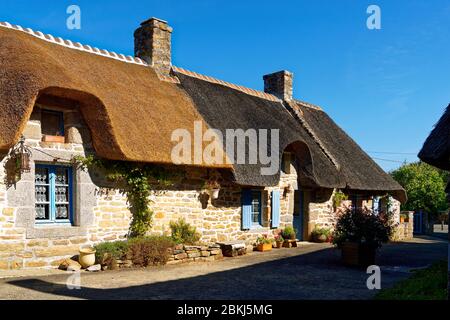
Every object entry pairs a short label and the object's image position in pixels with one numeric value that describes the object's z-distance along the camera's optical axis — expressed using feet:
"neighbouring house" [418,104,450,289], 18.98
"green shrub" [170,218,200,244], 32.73
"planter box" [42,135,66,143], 26.84
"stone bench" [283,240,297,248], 41.39
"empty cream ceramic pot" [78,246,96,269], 26.66
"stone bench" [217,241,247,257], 34.76
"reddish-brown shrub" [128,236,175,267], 28.22
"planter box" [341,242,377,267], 29.53
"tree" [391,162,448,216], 67.52
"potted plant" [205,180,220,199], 35.01
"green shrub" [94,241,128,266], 27.12
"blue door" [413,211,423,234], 66.80
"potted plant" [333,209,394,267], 29.50
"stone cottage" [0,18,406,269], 25.26
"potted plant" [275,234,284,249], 41.11
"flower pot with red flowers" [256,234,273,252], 38.82
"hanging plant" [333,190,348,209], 48.05
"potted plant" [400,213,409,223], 58.01
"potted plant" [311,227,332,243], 45.73
